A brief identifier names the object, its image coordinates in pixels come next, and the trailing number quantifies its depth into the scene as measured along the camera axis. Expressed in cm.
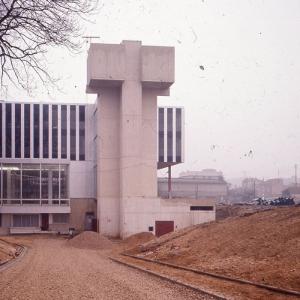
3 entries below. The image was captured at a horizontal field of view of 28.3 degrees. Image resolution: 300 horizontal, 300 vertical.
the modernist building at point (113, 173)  6306
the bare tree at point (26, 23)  1853
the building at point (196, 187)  14508
